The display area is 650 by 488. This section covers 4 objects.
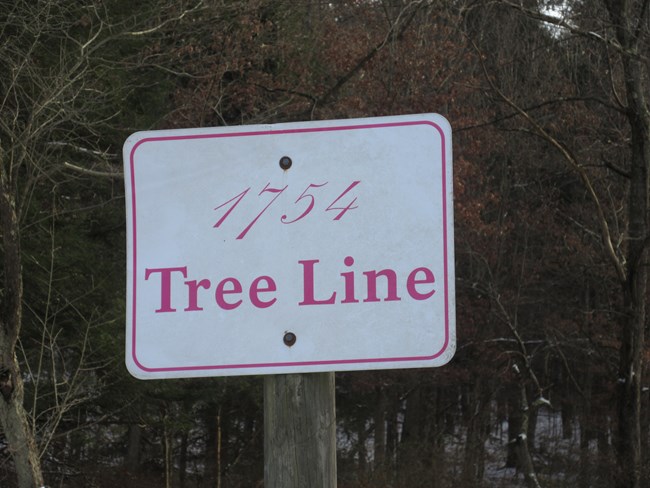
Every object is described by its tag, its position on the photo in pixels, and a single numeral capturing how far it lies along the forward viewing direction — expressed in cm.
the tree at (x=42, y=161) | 824
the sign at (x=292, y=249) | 215
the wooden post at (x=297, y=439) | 223
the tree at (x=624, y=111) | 1185
